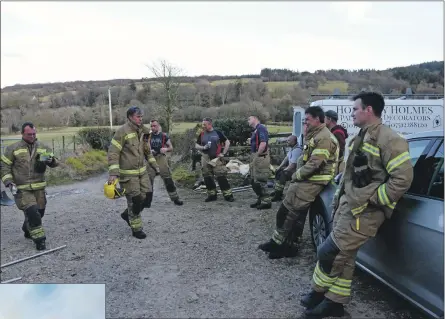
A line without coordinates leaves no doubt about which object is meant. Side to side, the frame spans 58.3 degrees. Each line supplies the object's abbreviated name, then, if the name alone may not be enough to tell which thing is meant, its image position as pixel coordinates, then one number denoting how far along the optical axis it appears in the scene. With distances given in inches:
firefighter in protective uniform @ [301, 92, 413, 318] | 119.4
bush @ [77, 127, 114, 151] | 641.6
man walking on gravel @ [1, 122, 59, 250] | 226.4
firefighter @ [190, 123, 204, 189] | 429.1
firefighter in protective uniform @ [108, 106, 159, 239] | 228.1
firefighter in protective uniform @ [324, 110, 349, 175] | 224.7
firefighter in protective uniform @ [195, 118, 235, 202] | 318.0
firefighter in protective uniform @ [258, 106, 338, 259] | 174.4
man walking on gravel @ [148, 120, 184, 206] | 319.3
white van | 360.5
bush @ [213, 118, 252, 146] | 495.5
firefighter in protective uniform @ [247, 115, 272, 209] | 291.7
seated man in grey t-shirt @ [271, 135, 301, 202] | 282.0
